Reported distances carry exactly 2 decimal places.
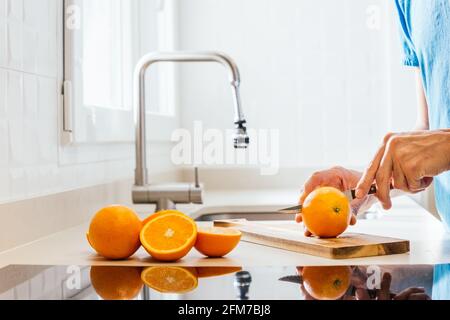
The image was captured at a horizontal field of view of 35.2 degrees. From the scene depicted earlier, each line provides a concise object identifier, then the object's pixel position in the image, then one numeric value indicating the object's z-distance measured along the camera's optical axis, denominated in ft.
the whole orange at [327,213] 3.65
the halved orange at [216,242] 3.42
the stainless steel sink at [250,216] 6.61
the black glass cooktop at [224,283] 2.65
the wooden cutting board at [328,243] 3.48
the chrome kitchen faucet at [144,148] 5.79
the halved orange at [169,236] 3.36
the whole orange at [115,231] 3.40
